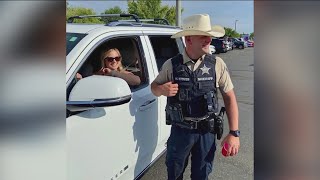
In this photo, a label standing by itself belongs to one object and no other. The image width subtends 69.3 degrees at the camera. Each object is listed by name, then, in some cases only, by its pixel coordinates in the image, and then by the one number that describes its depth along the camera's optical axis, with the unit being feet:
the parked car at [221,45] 46.60
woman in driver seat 6.44
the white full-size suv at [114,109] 3.96
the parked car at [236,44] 67.59
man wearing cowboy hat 5.27
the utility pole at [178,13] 26.22
